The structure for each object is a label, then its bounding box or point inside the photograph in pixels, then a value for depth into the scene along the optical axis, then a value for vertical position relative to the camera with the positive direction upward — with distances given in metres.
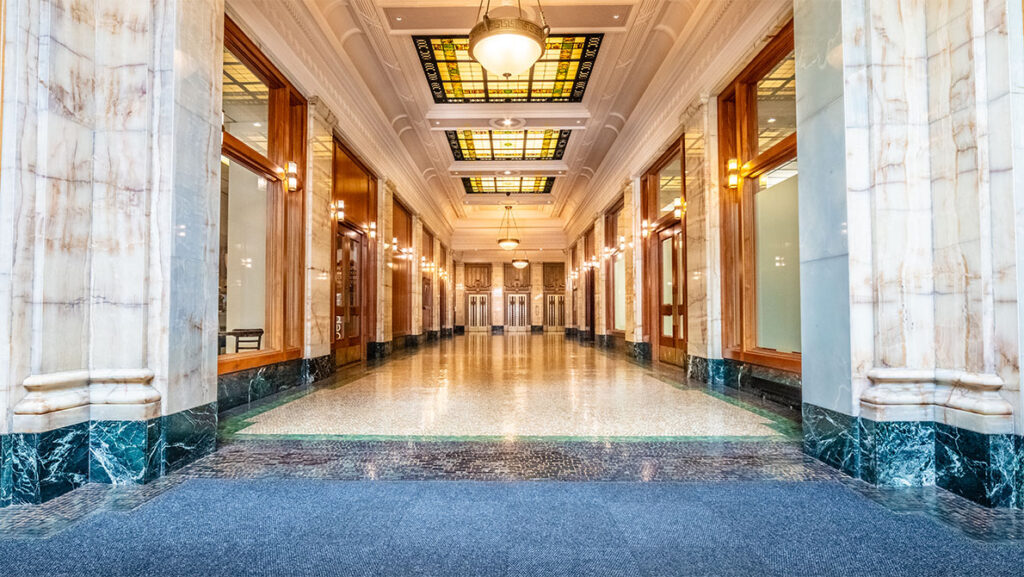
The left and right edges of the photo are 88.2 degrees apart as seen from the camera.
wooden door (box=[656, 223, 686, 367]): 7.73 +0.12
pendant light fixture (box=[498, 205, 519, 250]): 17.36 +2.57
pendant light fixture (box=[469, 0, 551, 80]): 4.96 +2.51
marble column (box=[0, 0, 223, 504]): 2.40 +0.30
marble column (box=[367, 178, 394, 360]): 9.73 +0.57
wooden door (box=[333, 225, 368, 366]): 7.81 +0.16
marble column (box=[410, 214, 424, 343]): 13.06 +0.60
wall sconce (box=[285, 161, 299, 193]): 5.91 +1.45
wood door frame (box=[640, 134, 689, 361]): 8.97 +0.89
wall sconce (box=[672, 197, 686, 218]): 7.22 +1.35
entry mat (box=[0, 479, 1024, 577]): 1.73 -0.86
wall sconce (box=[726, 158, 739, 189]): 5.71 +1.41
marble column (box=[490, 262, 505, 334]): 23.56 +0.21
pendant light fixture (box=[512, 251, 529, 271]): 20.84 +1.60
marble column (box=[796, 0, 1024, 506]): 2.35 +0.27
